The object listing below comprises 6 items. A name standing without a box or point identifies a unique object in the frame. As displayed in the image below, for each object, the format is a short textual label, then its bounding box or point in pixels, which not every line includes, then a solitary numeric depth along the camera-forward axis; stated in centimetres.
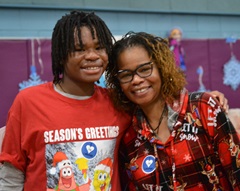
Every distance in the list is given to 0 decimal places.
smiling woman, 172
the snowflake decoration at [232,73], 491
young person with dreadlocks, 169
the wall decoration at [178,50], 462
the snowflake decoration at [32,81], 376
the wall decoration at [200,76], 473
